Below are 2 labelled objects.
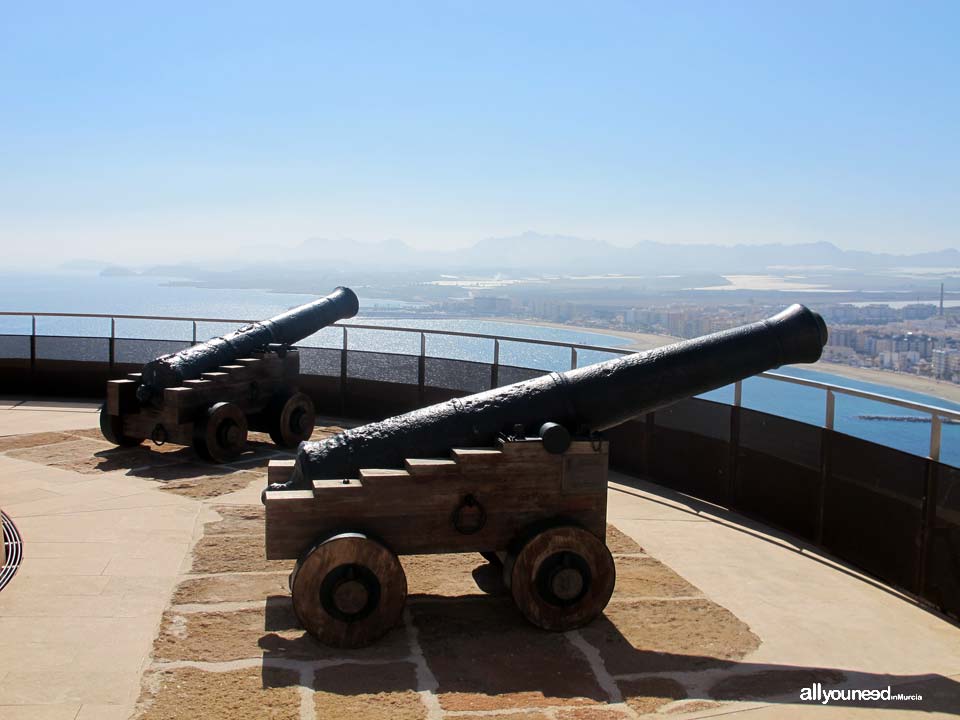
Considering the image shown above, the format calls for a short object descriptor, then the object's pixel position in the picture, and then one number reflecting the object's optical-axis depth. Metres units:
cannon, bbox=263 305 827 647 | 4.85
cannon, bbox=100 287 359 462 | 9.58
